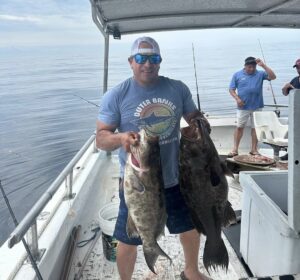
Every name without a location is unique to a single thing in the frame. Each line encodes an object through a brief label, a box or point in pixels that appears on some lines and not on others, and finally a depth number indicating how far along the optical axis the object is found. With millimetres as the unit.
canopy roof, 2730
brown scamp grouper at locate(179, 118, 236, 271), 1553
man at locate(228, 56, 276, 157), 5716
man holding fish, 1582
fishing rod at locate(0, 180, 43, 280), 1612
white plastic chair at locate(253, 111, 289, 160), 5447
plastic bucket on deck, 2365
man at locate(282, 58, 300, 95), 4827
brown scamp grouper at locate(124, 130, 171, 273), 1504
